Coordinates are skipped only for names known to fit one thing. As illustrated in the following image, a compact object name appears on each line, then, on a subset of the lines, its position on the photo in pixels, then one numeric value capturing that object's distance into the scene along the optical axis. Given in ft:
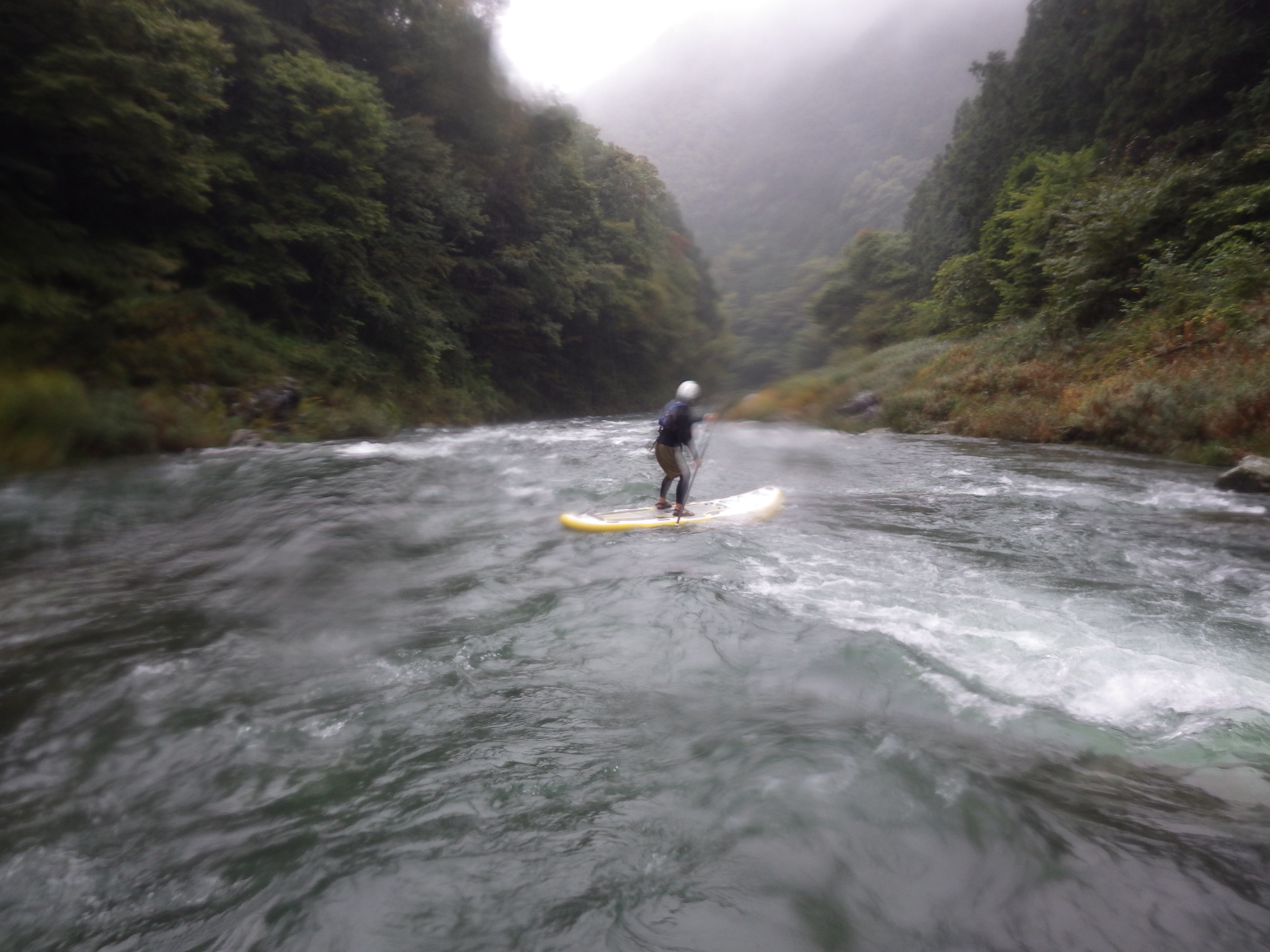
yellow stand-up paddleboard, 23.29
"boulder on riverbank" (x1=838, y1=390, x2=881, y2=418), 53.52
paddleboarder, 23.80
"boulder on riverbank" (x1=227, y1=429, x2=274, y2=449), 36.73
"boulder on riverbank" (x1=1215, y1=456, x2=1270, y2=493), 23.57
